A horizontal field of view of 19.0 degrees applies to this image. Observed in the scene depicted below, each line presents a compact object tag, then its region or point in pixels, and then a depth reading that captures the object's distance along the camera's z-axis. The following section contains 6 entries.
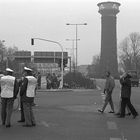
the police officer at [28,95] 11.75
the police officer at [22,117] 12.46
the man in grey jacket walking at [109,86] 15.79
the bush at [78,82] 41.59
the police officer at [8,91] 11.66
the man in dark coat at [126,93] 14.11
